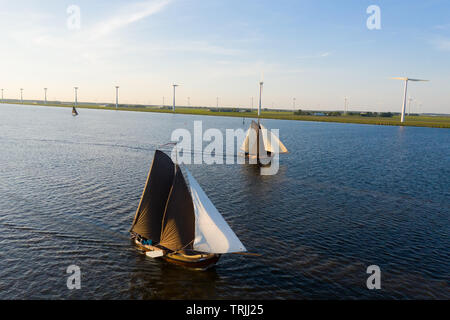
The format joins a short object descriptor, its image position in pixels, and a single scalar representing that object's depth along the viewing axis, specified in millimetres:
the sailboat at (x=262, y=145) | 76194
